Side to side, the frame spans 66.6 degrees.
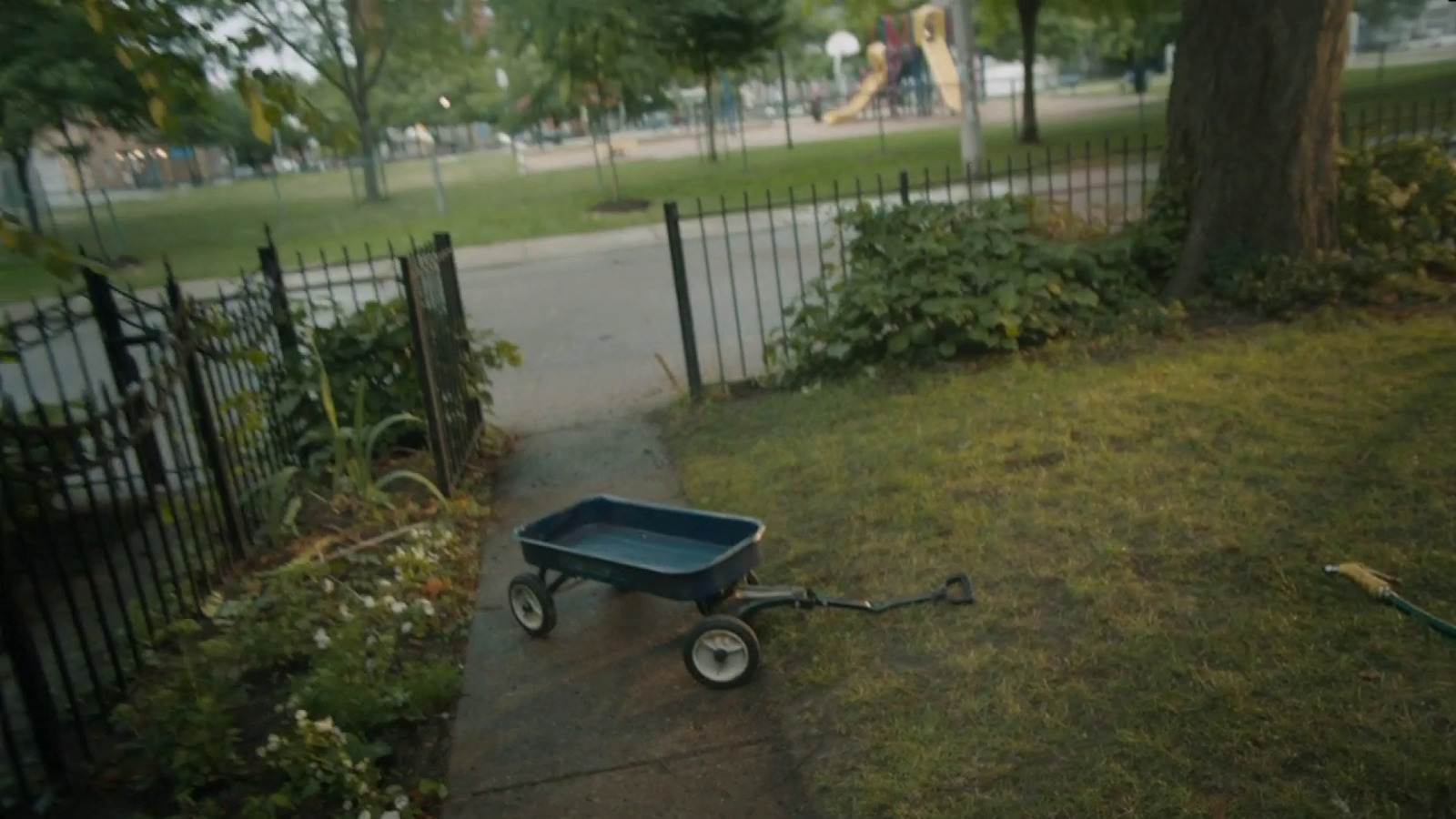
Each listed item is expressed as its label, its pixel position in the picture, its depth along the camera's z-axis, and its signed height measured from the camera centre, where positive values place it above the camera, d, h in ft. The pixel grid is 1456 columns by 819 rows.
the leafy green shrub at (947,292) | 23.82 -4.69
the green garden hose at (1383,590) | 11.41 -5.99
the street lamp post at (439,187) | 65.26 -2.92
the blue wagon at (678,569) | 12.56 -5.65
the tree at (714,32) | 62.05 +3.99
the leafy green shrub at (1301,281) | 24.31 -5.34
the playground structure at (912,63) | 128.16 +1.74
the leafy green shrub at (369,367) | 21.09 -4.08
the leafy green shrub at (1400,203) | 25.86 -4.19
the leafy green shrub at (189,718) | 11.30 -5.79
